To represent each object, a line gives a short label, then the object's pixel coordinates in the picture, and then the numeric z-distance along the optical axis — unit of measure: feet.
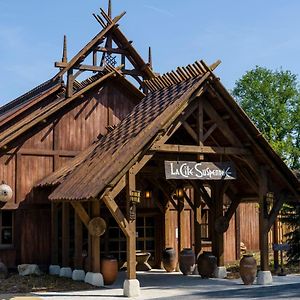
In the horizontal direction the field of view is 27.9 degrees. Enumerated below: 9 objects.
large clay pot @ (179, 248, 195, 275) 63.93
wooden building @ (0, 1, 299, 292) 50.44
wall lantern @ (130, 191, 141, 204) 47.75
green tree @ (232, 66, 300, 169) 156.25
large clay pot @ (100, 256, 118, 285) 53.67
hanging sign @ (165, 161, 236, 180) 51.88
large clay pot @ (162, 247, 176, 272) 67.21
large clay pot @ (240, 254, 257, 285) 54.24
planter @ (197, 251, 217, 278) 59.72
